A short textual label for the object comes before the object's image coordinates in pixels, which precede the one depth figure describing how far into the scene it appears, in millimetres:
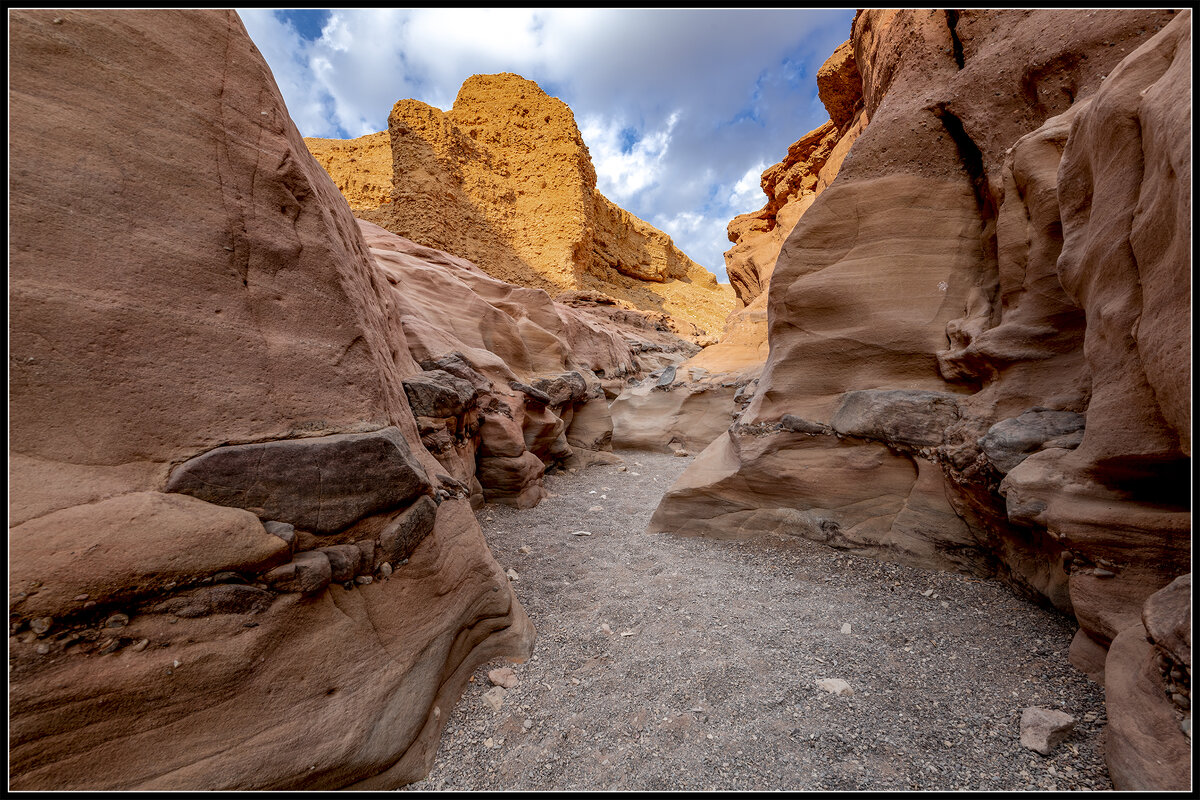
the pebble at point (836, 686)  2193
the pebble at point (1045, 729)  1782
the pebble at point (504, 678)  2385
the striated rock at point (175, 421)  1462
